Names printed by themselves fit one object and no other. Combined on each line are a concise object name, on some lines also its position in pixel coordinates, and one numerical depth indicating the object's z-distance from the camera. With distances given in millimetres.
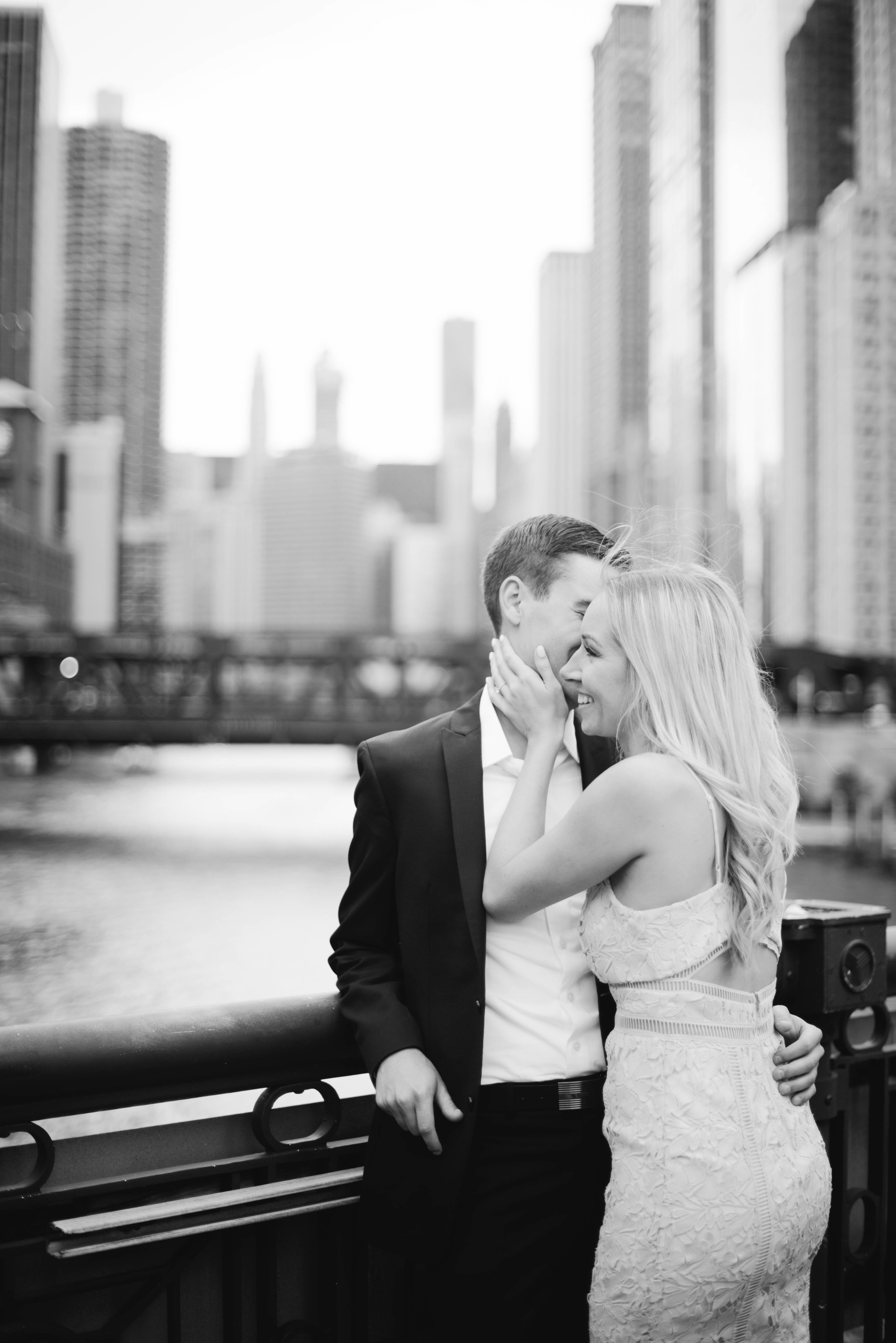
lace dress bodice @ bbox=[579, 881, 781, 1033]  1825
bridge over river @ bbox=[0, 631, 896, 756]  38938
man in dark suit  1971
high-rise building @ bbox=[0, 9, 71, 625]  105062
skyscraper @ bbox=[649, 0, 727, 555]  123750
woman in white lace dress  1790
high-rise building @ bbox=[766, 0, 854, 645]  102125
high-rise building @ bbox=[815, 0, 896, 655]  93062
